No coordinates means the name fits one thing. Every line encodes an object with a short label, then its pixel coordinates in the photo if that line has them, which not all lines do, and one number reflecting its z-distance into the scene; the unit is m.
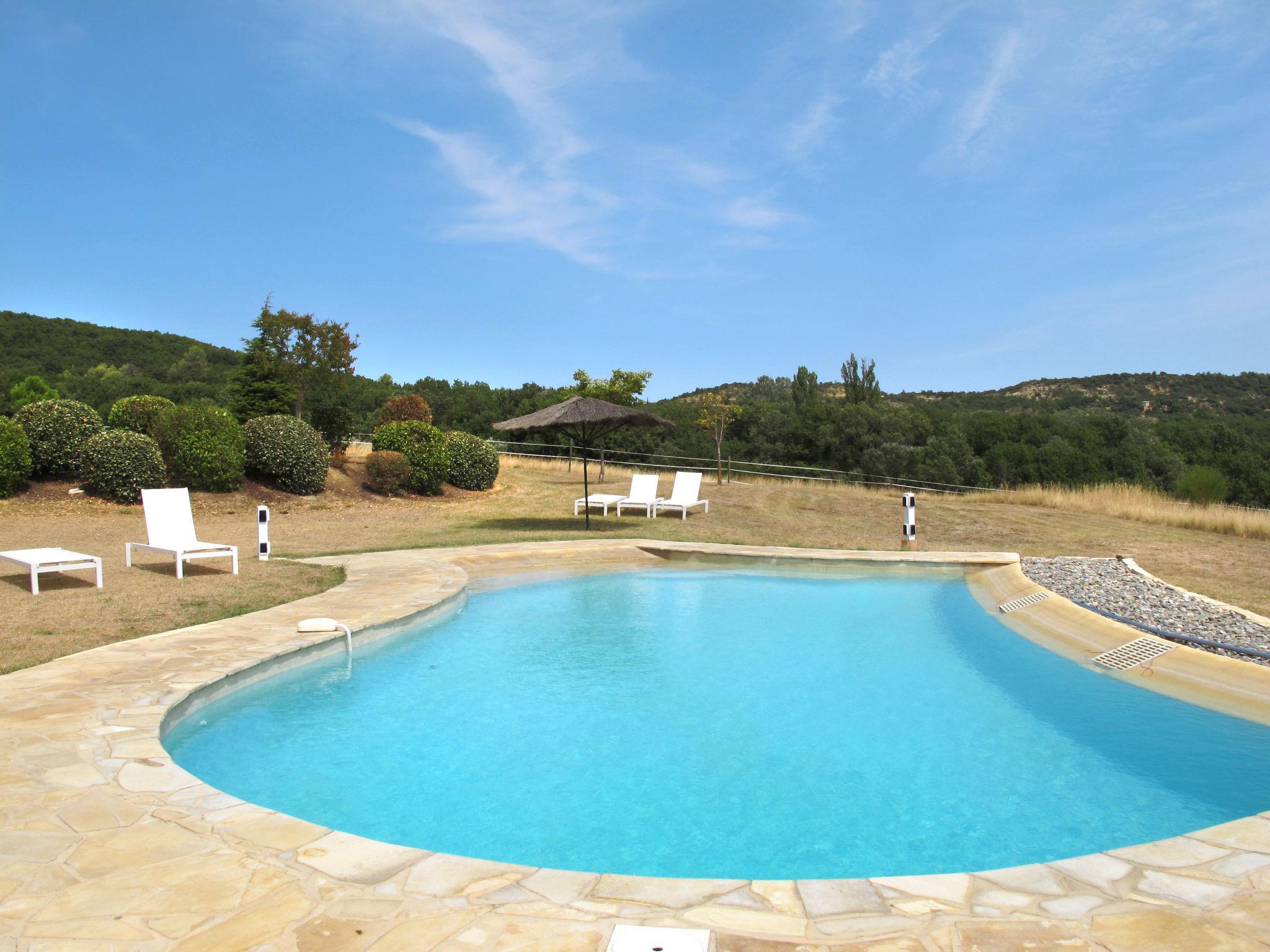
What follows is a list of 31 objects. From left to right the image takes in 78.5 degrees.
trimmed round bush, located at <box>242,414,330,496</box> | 15.16
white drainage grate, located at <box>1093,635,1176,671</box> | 5.62
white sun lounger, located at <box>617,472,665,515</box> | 14.85
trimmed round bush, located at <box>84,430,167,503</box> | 13.28
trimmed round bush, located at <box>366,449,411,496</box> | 16.59
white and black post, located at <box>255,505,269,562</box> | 9.27
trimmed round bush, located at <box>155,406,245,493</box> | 14.03
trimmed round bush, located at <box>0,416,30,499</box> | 12.80
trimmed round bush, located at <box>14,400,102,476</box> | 13.50
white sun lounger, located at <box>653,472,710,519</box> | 14.74
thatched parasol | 12.06
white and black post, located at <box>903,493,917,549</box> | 11.30
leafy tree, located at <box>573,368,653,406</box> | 25.03
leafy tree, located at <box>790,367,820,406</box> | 42.84
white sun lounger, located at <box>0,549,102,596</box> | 7.05
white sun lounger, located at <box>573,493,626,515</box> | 14.65
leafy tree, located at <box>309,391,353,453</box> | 21.80
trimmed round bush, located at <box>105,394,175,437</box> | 14.92
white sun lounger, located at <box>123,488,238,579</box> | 8.30
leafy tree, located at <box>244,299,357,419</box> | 21.14
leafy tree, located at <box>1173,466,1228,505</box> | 17.47
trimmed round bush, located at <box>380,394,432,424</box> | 22.69
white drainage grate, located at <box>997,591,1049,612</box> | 7.73
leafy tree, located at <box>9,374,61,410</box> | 31.63
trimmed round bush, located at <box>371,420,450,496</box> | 17.02
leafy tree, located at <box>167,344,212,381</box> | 35.94
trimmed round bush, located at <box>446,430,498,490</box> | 17.92
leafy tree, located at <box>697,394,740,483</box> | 21.05
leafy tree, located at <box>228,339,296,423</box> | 21.61
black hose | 5.10
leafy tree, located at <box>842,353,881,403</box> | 41.69
